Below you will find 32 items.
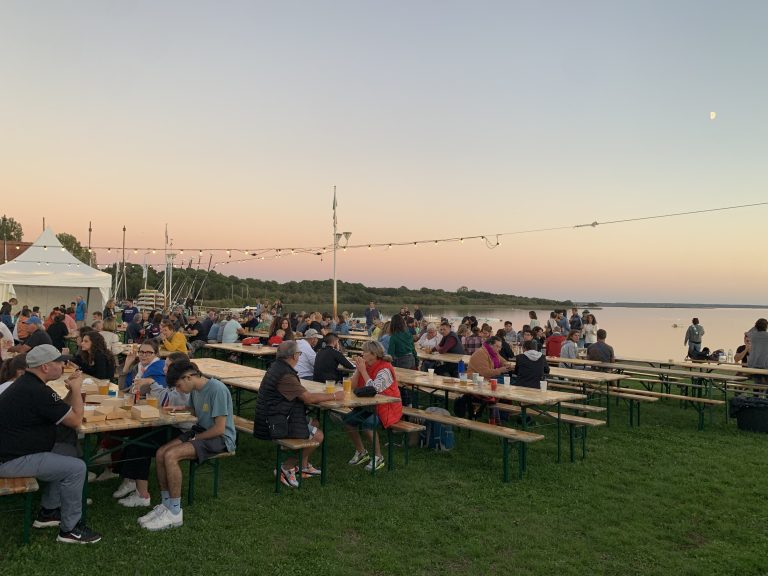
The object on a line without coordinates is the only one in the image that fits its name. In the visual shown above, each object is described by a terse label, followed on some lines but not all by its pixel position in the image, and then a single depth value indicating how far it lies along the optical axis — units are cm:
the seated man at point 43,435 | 328
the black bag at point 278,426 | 459
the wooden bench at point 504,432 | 492
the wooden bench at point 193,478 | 413
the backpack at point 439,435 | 599
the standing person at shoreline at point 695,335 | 1255
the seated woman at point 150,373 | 474
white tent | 1791
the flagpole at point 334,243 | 1801
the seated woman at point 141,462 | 414
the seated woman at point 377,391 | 533
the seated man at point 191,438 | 378
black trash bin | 699
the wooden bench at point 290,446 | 445
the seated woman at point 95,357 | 567
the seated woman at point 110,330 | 841
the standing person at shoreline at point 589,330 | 1436
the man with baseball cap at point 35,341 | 669
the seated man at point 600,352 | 908
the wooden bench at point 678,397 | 705
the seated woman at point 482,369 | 670
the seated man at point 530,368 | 650
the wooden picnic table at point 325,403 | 475
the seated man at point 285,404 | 460
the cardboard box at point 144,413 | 384
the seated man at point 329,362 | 629
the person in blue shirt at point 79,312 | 1684
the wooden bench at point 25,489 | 316
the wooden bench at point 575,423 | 556
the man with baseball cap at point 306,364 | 705
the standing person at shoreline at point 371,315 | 1642
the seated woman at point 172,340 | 771
